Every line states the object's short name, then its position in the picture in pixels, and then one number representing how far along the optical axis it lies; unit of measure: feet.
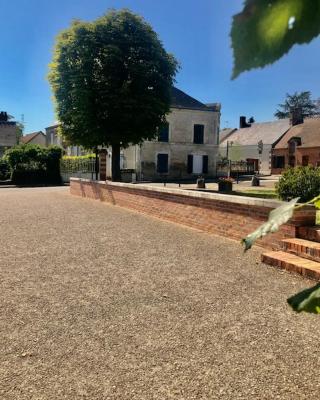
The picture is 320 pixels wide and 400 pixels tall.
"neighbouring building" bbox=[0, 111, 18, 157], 180.96
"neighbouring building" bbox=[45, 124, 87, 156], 161.82
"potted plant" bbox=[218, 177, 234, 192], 70.49
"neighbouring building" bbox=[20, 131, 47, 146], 234.79
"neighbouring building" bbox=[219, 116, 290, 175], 163.63
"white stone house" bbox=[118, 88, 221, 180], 124.26
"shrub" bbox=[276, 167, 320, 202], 33.72
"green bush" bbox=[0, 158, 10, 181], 119.96
